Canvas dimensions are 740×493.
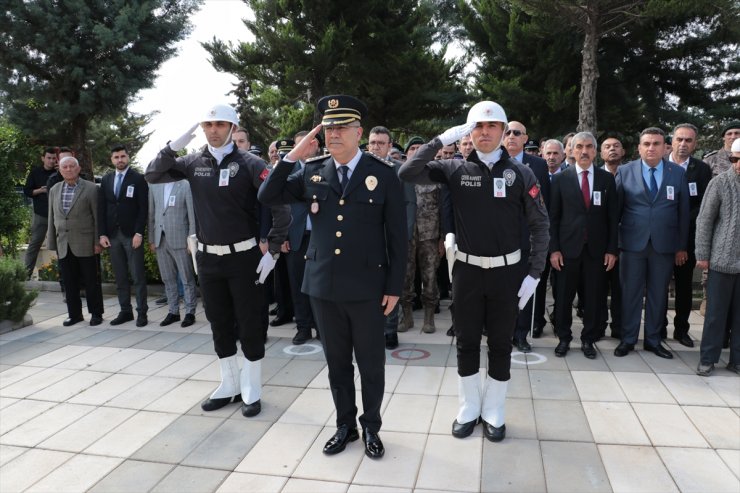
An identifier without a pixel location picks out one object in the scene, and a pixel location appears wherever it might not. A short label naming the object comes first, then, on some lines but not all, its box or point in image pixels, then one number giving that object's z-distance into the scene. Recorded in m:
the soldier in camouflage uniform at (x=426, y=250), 5.70
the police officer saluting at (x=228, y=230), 3.75
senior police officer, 3.09
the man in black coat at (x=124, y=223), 6.42
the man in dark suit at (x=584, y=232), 5.04
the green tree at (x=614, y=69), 12.77
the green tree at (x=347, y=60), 13.66
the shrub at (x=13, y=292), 6.18
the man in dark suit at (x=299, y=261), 5.63
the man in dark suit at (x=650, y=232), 5.02
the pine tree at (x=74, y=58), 11.73
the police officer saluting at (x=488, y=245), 3.34
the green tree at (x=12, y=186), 9.45
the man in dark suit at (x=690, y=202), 5.42
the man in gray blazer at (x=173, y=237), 6.38
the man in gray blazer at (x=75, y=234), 6.42
